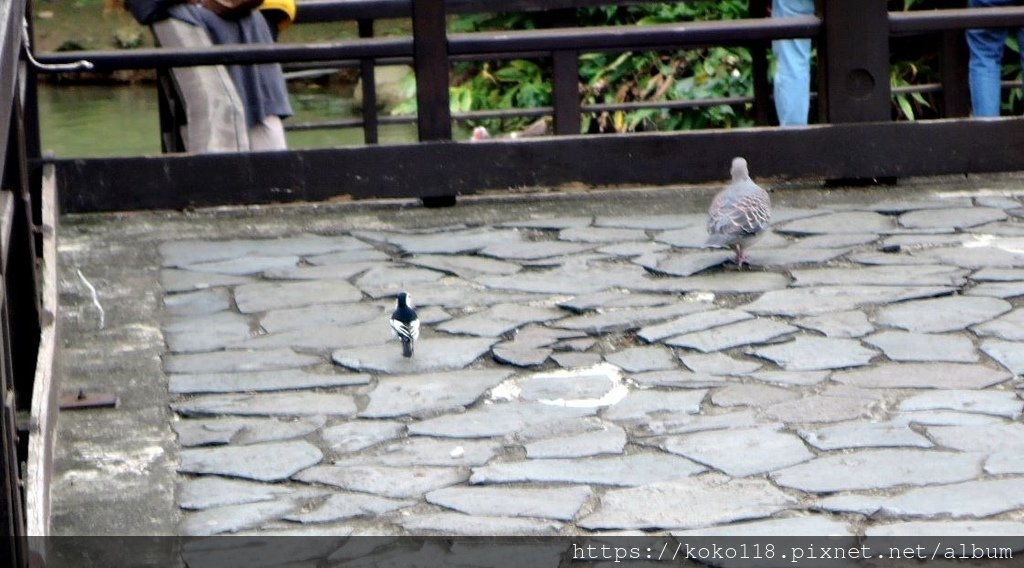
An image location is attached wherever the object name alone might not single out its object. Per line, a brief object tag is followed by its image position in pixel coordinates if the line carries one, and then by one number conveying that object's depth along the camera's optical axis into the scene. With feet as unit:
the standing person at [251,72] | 50.49
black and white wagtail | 34.63
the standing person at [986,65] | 57.47
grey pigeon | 40.11
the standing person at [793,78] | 55.52
